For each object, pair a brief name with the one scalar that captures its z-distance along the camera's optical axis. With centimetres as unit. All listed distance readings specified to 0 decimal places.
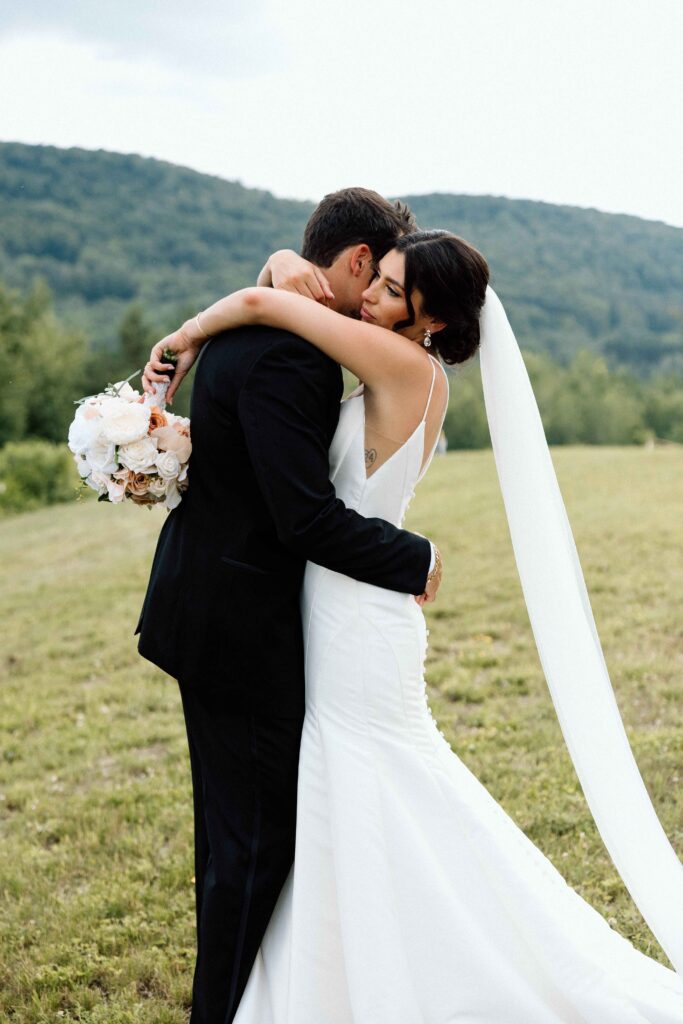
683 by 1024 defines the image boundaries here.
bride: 283
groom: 264
